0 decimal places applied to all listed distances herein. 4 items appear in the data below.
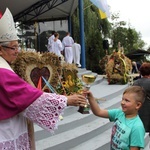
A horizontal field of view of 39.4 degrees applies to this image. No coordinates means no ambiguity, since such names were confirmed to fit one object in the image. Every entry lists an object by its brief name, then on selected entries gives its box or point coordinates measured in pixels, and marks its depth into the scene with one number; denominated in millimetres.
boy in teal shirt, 1655
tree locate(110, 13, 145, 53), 19547
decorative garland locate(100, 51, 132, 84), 6986
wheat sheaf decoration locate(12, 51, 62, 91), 3580
